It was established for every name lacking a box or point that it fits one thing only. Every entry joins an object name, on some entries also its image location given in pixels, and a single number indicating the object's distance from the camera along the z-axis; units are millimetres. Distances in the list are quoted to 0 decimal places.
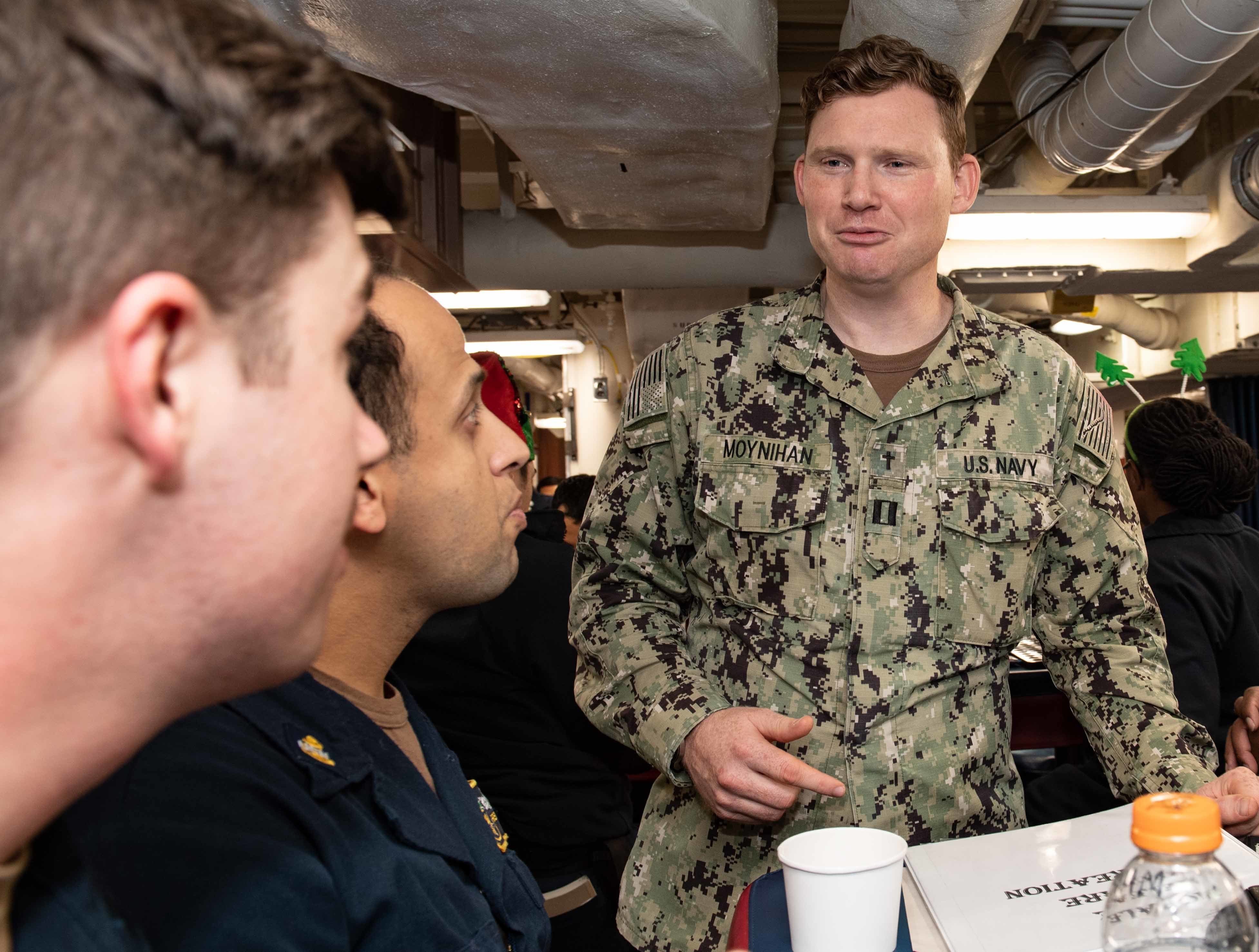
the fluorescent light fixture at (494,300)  5672
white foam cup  906
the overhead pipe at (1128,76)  2385
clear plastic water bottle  660
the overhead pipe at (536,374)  10703
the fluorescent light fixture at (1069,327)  8000
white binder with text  944
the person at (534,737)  2396
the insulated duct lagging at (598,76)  2182
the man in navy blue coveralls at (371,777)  743
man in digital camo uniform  1531
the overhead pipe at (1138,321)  7133
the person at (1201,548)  2531
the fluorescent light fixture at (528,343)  7562
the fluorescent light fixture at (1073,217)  4164
